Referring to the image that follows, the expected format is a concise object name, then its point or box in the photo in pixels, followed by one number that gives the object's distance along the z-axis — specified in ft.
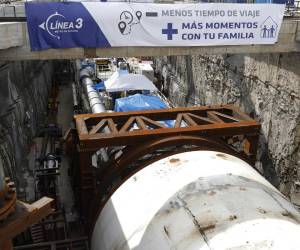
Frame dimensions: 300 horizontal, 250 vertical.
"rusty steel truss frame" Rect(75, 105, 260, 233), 23.63
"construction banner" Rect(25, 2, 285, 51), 32.27
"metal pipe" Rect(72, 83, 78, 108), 75.78
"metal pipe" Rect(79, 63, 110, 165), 37.75
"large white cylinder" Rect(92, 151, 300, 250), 14.69
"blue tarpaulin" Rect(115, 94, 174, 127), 58.08
